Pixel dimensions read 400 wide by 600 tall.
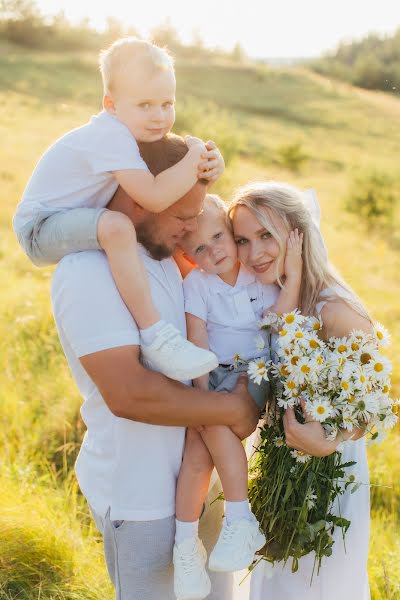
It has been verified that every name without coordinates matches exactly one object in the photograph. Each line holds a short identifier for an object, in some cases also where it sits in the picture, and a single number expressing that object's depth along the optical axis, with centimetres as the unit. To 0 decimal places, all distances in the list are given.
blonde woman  249
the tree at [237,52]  5762
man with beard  206
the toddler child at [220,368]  225
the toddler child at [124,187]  214
